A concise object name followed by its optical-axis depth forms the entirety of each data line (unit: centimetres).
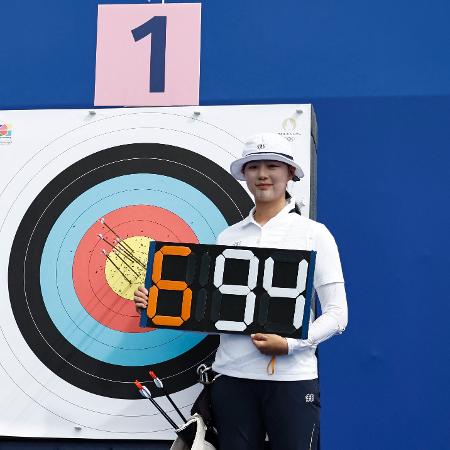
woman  586
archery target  648
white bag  599
